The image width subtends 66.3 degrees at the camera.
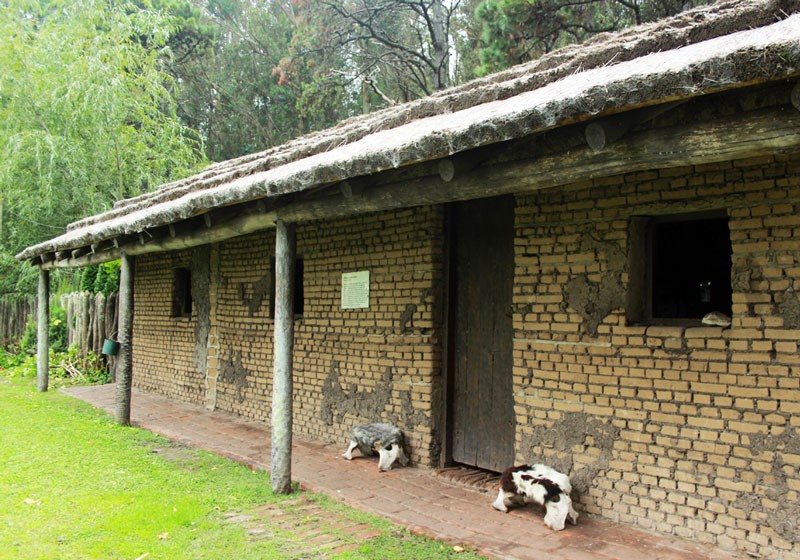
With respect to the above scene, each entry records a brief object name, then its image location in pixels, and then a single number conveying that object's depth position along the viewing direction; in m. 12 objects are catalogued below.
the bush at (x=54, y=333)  15.04
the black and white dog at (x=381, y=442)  5.99
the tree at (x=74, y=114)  14.77
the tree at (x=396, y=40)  18.80
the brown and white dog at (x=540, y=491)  4.43
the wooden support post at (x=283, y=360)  5.33
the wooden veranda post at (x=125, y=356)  8.16
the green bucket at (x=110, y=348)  9.26
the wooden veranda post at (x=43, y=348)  11.45
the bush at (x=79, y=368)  12.94
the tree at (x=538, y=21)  13.10
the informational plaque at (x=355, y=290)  6.79
